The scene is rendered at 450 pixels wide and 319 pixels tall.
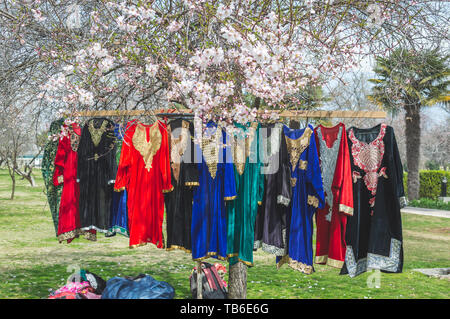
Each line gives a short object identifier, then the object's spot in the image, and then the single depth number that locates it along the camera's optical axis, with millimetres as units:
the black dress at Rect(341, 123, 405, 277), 4211
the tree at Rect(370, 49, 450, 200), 17062
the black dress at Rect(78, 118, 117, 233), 4613
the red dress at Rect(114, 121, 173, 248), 4387
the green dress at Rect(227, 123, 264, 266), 4164
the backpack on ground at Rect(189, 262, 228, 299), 5258
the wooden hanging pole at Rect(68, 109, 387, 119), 4105
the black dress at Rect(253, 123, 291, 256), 4207
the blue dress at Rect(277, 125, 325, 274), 4152
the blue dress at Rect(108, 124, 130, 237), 4492
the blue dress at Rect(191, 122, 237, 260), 4148
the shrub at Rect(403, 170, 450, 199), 19953
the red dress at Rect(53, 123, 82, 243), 4742
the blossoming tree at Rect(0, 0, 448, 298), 3461
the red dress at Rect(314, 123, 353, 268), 4148
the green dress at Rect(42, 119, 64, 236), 4957
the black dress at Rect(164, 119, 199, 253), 4172
